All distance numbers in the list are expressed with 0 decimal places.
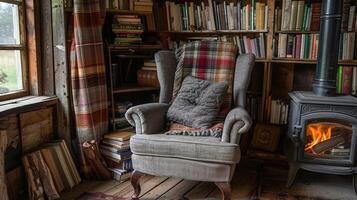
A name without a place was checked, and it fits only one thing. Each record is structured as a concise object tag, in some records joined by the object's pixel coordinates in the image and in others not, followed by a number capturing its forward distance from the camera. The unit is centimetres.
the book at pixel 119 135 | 248
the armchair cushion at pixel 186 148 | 196
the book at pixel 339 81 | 263
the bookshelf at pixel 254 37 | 271
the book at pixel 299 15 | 264
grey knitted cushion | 233
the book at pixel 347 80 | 261
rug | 220
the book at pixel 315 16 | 261
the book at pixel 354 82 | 260
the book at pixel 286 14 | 266
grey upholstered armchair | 198
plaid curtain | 235
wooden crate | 217
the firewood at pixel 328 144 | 237
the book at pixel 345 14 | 252
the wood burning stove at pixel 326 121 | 227
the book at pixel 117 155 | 248
